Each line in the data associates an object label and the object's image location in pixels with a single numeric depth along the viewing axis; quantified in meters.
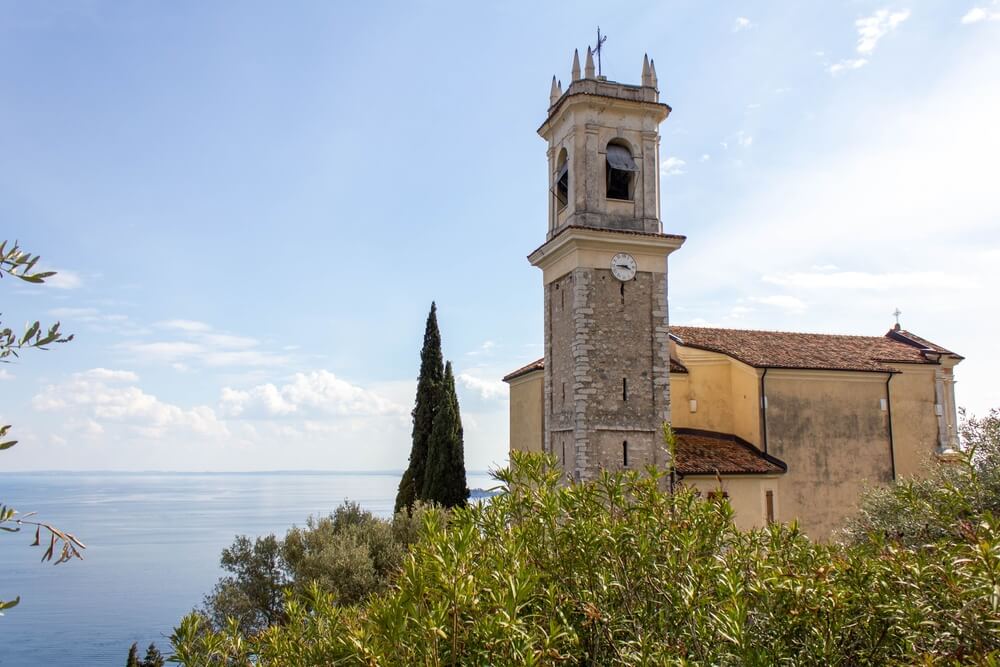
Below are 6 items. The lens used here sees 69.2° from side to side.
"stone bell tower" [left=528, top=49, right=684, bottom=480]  18.83
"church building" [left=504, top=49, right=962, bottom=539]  19.06
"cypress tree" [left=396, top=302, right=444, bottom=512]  26.91
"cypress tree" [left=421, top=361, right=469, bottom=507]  25.31
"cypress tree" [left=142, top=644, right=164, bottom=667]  20.31
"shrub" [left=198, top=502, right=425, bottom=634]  17.45
